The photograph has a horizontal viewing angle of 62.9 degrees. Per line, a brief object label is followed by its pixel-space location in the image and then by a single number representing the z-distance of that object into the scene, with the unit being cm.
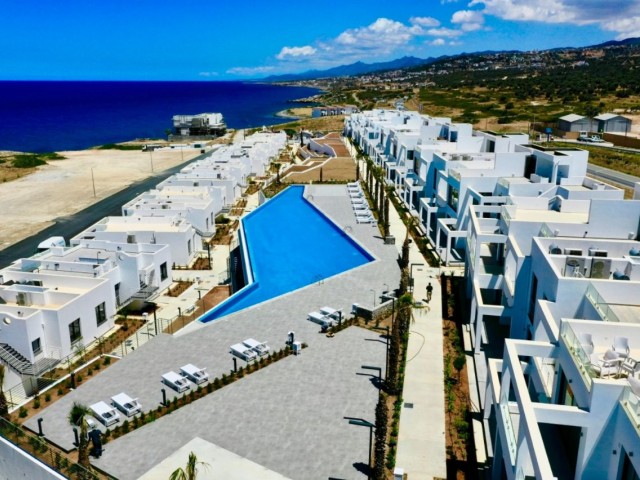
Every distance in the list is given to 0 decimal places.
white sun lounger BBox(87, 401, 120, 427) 1992
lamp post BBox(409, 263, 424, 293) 3319
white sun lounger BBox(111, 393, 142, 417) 2044
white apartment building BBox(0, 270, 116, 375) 2716
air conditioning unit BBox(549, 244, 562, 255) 2203
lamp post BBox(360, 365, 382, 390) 2238
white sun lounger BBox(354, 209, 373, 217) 4825
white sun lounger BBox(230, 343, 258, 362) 2397
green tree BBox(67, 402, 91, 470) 1647
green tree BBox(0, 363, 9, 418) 2041
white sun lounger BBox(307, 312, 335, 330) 2712
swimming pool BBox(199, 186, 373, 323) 3259
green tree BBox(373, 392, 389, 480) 1641
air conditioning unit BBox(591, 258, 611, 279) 2002
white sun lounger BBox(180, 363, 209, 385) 2227
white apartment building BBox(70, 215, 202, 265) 4128
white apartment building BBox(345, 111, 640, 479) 1273
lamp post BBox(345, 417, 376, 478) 1936
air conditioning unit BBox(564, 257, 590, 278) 1981
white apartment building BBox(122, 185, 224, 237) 4747
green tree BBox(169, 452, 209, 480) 1380
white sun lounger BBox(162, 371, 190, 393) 2188
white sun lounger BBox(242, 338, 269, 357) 2436
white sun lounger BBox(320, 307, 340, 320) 2780
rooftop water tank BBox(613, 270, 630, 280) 1991
